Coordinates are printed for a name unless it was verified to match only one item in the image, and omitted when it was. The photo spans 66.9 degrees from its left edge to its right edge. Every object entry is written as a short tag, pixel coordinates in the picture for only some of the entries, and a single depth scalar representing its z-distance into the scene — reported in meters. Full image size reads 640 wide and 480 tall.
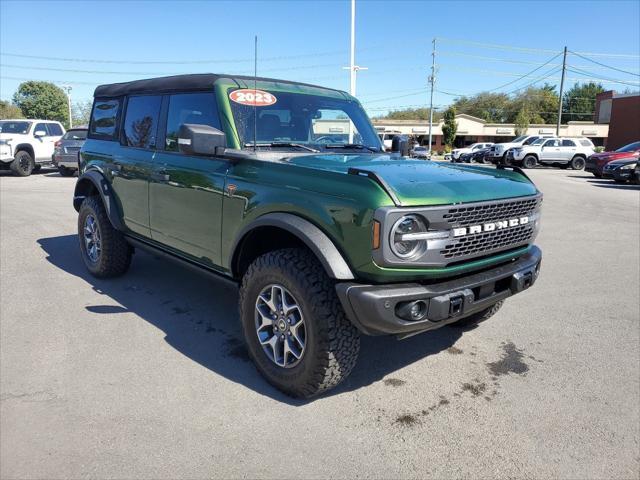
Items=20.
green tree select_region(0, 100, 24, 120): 59.25
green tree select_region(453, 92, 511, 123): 91.38
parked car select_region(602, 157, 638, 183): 17.66
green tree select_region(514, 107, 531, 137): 68.12
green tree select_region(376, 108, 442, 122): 102.12
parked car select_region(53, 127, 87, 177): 16.53
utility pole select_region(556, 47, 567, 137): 45.14
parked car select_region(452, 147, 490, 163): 34.63
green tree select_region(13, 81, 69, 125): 95.00
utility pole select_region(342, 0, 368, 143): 20.73
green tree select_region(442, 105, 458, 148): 60.56
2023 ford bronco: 2.63
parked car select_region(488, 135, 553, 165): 28.78
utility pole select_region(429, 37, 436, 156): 58.72
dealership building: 68.38
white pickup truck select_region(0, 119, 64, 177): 16.83
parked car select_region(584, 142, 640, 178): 20.05
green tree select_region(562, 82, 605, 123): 94.31
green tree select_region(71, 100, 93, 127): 104.42
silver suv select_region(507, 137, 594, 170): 27.33
